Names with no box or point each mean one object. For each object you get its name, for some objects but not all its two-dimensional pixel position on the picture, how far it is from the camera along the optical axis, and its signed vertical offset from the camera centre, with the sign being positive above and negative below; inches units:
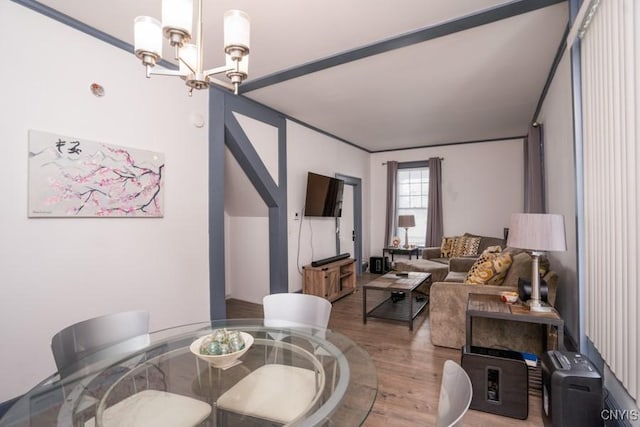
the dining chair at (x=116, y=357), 47.0 -27.3
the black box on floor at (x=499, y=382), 79.2 -42.8
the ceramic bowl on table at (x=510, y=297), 99.4 -26.1
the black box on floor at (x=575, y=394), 64.0 -37.0
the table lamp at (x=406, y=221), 250.7 -5.0
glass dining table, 43.8 -27.5
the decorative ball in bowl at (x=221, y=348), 54.0 -23.1
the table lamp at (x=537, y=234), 84.4 -5.5
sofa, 106.9 -38.3
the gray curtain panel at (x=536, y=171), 155.7 +21.7
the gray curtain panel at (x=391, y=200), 272.5 +12.8
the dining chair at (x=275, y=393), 48.7 -30.1
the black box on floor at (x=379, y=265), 265.1 -41.9
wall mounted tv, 190.7 +12.7
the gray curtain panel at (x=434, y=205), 253.3 +7.6
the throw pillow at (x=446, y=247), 227.6 -23.5
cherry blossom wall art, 85.2 +11.5
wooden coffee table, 143.6 -47.0
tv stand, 179.5 -37.7
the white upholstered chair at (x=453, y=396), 34.3 -21.0
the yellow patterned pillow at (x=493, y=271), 118.2 -21.5
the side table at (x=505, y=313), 86.4 -28.6
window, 269.1 +16.6
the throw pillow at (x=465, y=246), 218.7 -22.2
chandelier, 49.4 +29.5
